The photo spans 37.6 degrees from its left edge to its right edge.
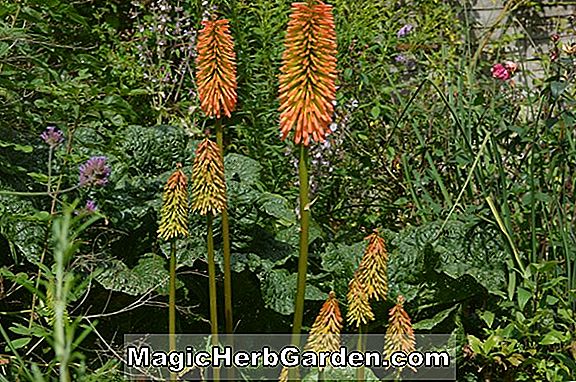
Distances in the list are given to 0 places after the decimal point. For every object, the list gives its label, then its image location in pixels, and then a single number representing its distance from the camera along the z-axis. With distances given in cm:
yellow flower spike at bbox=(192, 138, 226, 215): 174
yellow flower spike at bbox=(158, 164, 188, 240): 184
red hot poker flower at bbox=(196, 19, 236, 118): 173
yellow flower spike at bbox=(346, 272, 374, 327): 168
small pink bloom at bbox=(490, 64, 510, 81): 351
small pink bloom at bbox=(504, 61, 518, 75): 354
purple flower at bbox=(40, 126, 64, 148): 231
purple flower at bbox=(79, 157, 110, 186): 232
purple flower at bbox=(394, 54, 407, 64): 431
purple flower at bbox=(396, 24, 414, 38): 438
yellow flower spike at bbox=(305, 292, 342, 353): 160
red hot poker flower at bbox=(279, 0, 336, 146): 155
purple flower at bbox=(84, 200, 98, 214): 238
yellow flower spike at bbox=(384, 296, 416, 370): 164
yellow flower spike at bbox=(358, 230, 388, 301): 167
